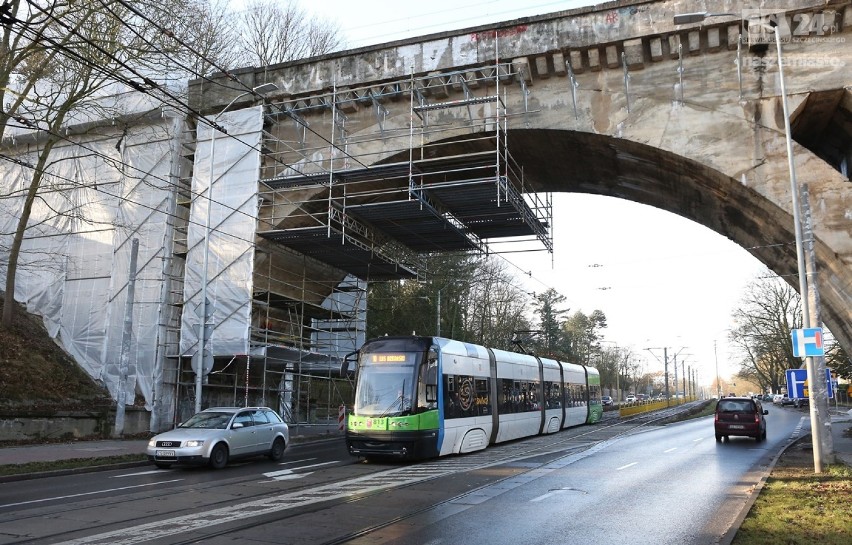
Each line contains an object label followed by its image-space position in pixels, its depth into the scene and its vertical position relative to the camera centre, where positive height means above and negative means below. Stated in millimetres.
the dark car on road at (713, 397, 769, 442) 23891 -1325
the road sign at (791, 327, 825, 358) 13836 +831
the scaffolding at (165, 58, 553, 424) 23438 +6645
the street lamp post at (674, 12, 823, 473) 13484 +2619
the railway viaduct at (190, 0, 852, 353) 19844 +9104
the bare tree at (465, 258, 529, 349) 51219 +5768
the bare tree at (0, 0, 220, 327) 20250 +10387
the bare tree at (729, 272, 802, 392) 60375 +5570
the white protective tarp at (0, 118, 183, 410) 26109 +5236
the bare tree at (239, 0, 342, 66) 41562 +21308
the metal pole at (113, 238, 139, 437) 20734 +1149
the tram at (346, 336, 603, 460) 15812 -473
